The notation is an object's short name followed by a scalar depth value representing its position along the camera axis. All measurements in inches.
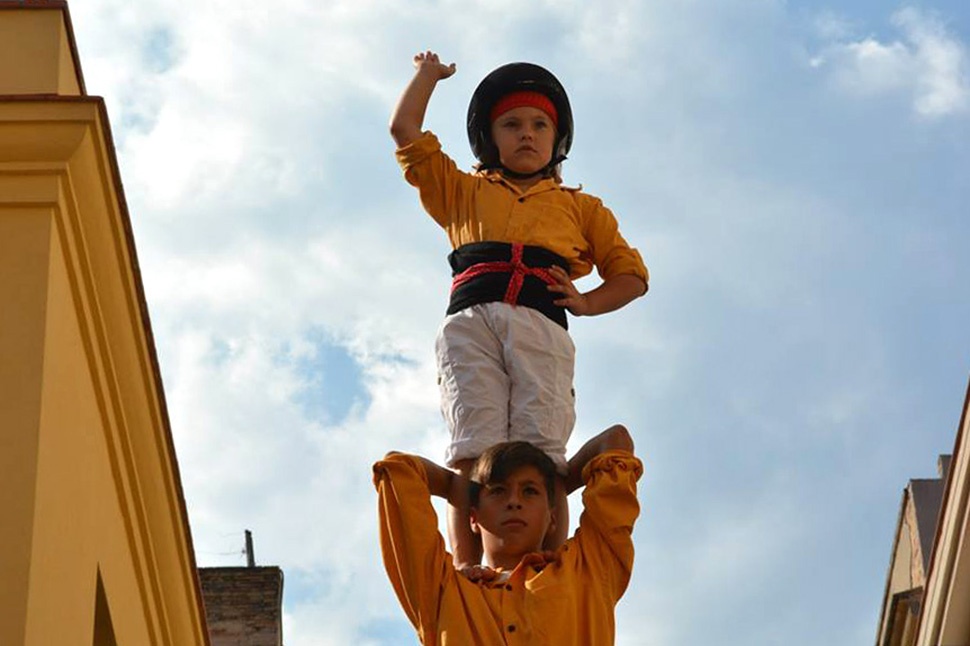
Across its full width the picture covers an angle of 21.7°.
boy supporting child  460.4
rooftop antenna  975.7
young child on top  494.3
